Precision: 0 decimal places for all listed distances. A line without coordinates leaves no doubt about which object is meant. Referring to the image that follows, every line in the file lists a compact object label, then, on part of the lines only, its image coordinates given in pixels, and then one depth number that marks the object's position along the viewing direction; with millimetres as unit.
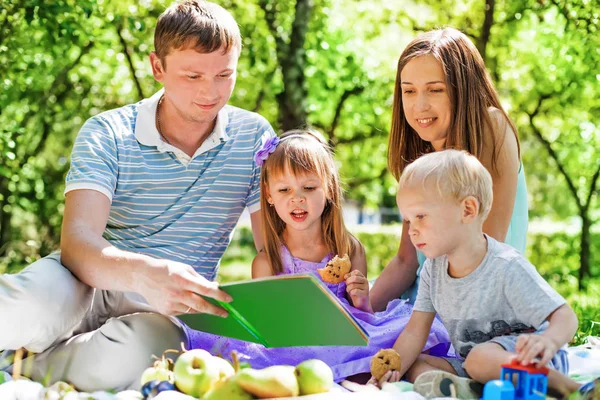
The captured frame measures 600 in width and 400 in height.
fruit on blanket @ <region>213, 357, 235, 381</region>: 2500
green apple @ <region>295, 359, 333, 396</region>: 2467
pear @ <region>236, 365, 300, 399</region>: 2346
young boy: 2561
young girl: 3182
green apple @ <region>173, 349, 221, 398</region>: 2426
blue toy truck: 2227
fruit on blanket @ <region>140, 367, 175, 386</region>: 2582
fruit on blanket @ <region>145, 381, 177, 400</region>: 2445
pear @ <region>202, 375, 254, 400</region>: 2334
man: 2869
